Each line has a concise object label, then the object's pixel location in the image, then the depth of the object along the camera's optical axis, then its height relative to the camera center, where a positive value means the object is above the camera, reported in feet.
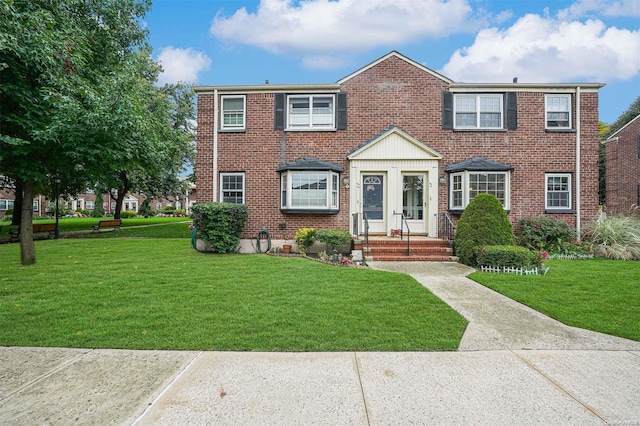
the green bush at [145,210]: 160.62 +2.15
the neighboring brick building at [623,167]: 70.85 +10.91
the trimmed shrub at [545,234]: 35.21 -2.10
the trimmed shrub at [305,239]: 34.81 -2.63
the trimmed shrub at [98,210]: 153.38 +2.01
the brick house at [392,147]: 37.24 +7.90
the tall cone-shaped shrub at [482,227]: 28.55 -1.14
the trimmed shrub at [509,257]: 25.44 -3.38
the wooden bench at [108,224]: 65.77 -2.07
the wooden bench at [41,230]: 51.08 -2.76
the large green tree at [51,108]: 22.89 +8.25
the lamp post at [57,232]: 54.37 -3.09
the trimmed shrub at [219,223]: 33.19 -0.92
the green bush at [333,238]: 33.68 -2.46
